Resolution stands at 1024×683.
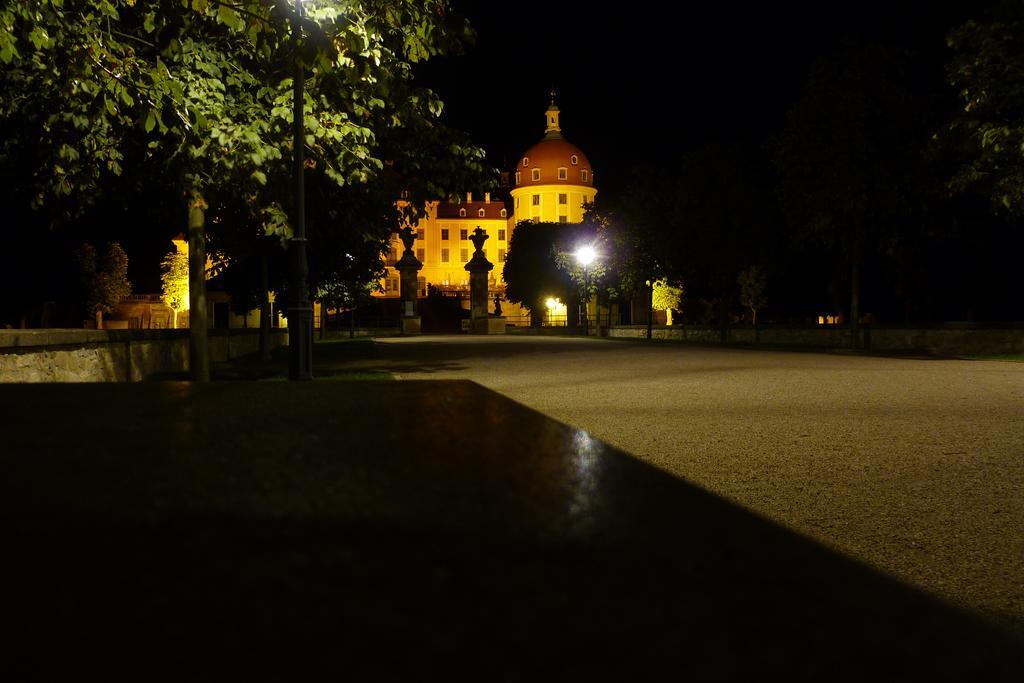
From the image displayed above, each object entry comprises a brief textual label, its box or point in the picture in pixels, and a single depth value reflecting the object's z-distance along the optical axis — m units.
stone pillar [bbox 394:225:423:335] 58.47
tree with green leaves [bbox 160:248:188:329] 69.88
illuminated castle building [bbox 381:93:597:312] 108.31
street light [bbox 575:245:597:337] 46.69
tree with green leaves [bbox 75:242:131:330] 53.72
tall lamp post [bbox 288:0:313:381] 9.85
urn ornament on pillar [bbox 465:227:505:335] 57.16
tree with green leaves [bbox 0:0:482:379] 7.63
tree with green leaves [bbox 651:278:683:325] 67.59
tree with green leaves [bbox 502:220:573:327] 82.69
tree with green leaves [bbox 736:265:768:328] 69.00
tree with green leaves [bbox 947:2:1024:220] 18.56
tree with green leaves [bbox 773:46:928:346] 26.62
